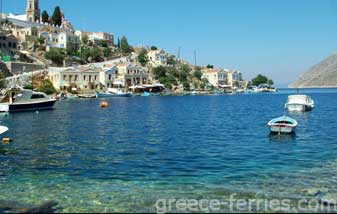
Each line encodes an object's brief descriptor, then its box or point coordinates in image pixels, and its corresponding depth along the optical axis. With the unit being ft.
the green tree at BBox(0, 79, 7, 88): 317.63
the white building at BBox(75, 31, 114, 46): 518.37
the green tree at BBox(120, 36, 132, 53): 561.60
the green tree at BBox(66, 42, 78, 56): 451.53
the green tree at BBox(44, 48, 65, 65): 418.14
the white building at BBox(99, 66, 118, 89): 426.10
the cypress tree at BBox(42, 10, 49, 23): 518.78
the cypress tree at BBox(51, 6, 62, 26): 524.77
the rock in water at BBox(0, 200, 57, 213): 37.86
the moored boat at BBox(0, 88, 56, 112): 186.31
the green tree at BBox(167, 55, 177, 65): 597.11
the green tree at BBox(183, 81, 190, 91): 534.00
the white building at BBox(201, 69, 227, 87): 618.03
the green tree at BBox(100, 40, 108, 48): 528.63
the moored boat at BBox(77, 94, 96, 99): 361.51
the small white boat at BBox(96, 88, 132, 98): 380.78
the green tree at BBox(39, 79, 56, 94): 342.03
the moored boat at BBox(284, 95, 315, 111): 193.57
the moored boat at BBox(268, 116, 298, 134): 97.50
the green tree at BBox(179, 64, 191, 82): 557.66
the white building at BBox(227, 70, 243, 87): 650.84
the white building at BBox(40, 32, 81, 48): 450.30
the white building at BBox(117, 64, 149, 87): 448.24
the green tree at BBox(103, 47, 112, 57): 507.46
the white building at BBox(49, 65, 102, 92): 379.14
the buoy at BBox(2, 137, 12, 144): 87.26
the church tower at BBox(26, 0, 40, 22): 509.35
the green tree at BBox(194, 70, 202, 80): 593.01
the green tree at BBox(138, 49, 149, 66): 537.24
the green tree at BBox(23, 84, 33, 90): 326.71
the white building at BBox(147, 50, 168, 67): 572.63
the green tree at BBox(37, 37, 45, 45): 434.71
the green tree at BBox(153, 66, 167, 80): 517.96
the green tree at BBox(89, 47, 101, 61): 481.87
